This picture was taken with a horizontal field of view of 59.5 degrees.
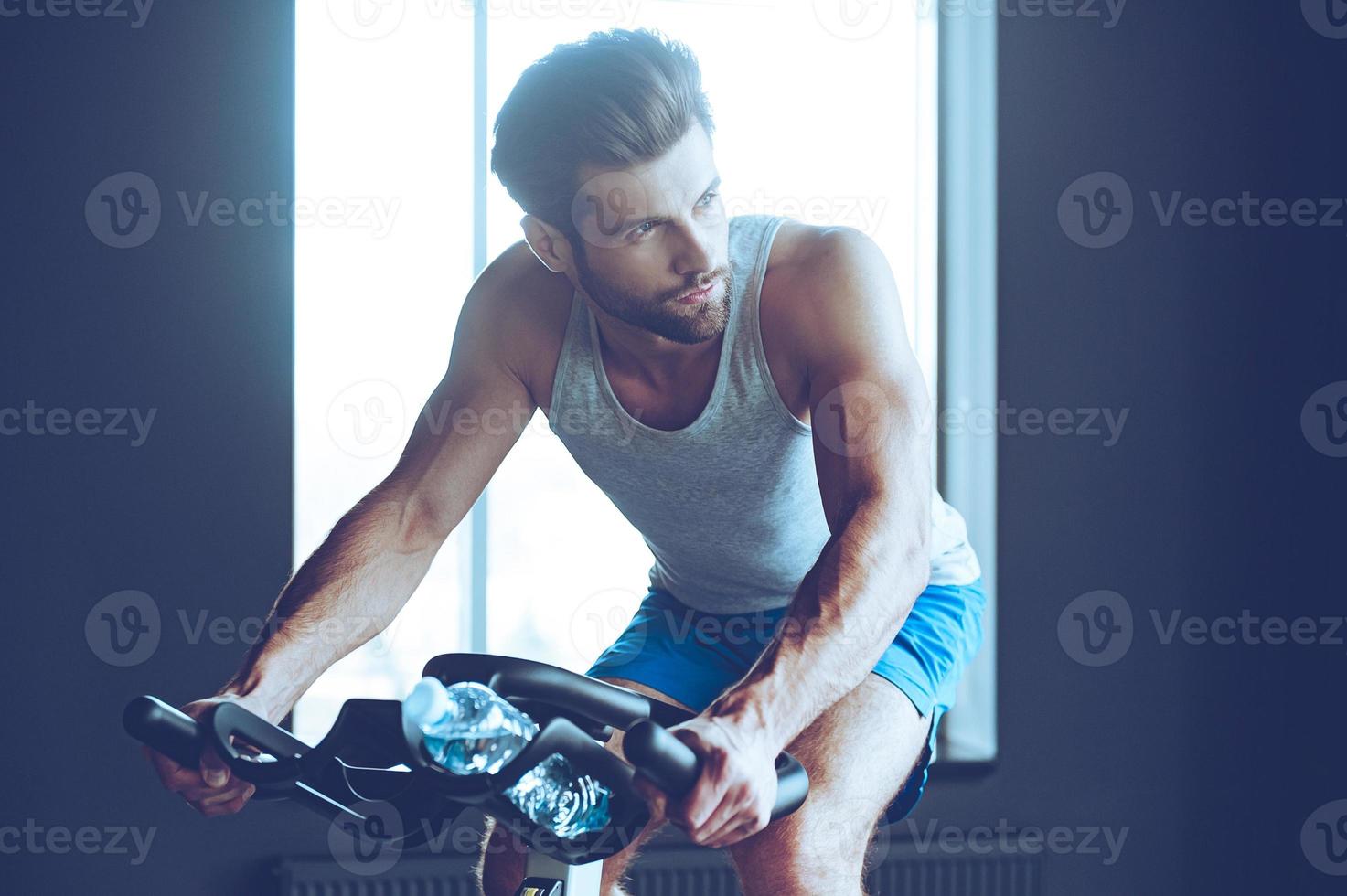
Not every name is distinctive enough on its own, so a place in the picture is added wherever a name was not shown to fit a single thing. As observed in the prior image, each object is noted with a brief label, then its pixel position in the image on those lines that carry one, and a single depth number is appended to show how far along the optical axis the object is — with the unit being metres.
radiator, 2.38
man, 1.23
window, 2.57
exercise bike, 0.76
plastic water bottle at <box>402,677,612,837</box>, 0.74
